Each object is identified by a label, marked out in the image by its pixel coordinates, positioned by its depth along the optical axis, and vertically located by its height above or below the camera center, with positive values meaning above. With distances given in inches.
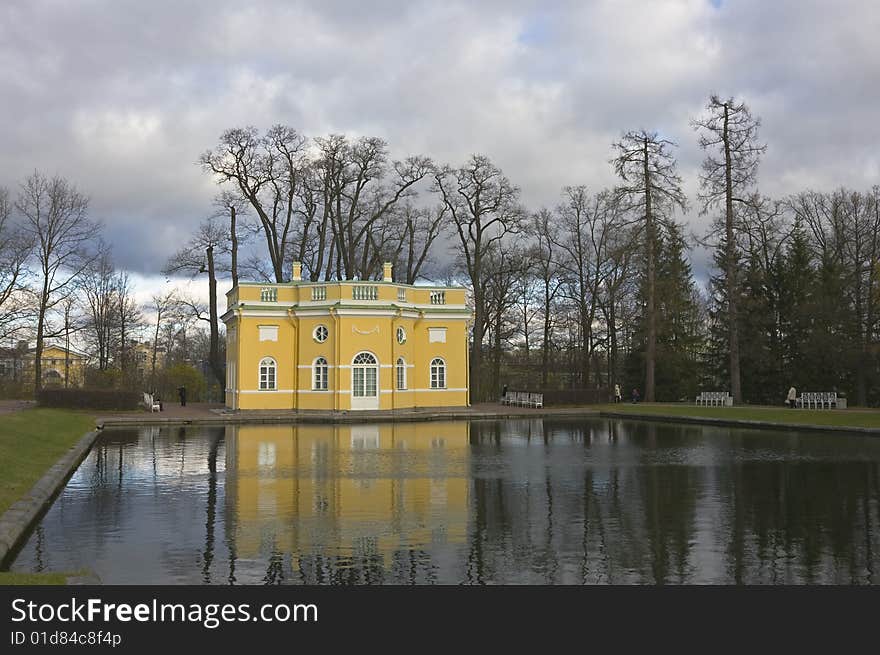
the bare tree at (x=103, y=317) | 1716.3 +135.9
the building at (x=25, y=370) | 1644.4 +20.8
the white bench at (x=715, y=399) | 1325.0 -49.5
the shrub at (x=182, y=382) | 1877.0 -12.4
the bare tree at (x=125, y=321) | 1787.6 +130.2
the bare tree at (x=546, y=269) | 1726.1 +229.2
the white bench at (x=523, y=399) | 1404.3 -48.9
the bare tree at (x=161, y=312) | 1884.8 +160.8
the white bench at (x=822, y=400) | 1197.1 -48.5
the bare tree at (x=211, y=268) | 1537.9 +214.8
